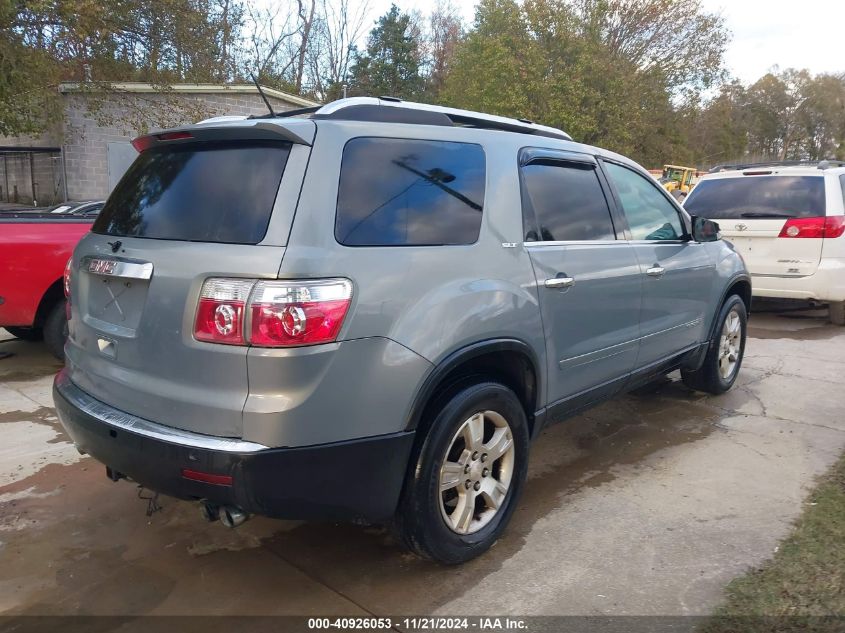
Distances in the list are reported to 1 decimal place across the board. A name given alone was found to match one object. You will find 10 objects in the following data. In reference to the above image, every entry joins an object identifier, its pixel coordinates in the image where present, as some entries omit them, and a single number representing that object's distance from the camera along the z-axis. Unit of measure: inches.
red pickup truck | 218.5
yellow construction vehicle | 1098.1
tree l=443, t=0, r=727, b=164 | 1149.1
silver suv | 93.0
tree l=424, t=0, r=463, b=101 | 2017.7
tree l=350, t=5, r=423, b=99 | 1761.9
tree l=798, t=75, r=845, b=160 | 2332.7
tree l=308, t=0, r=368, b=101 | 1473.9
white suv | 301.0
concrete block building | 620.1
